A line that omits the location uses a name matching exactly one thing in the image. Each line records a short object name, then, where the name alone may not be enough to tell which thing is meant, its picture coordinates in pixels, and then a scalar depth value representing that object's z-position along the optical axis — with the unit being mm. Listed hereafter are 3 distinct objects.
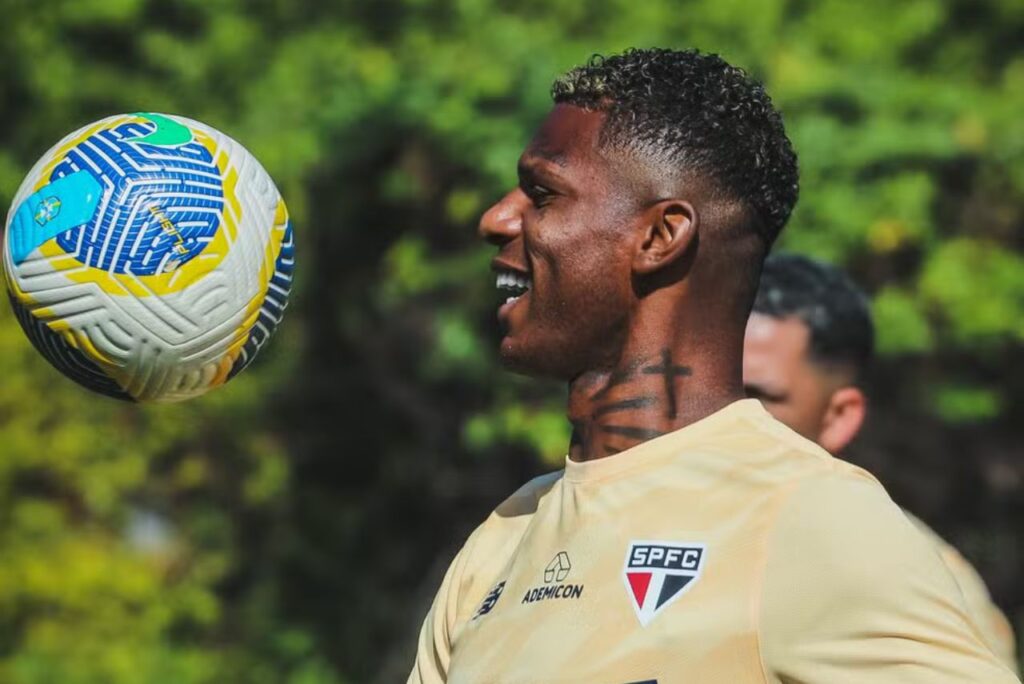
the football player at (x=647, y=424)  5371
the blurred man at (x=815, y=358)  9867
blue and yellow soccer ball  6461
